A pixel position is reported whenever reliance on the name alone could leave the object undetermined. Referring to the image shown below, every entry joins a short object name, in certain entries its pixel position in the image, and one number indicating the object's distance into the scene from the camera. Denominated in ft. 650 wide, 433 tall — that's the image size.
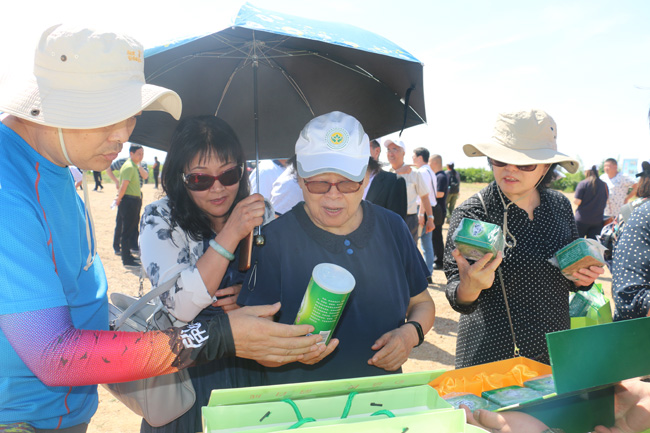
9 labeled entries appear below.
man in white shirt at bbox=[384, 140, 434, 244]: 22.25
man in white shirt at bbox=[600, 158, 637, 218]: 30.04
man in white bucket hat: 3.58
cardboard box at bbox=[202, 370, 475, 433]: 3.42
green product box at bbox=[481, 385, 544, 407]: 4.72
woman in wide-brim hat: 7.34
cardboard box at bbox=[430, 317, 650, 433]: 4.24
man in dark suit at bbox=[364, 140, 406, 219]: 17.81
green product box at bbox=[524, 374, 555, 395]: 4.90
